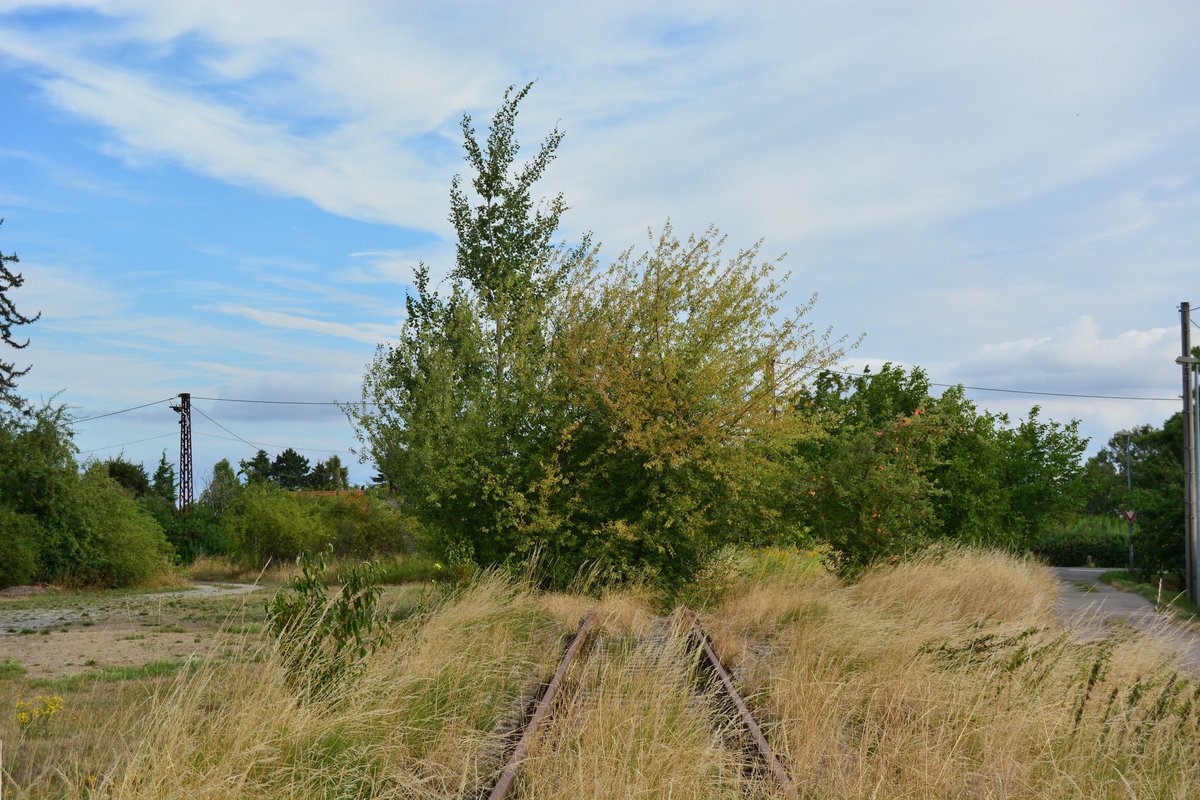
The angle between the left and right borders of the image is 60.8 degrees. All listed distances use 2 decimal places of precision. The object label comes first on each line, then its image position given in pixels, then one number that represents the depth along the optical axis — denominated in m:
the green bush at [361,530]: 41.09
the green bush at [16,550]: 30.22
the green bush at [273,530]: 40.72
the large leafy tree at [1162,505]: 31.09
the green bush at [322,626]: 8.57
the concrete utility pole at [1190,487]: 27.56
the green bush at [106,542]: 32.47
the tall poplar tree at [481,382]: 18.94
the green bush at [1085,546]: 51.03
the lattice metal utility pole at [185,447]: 54.34
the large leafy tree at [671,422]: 18.19
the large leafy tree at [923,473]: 19.55
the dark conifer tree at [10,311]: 43.91
